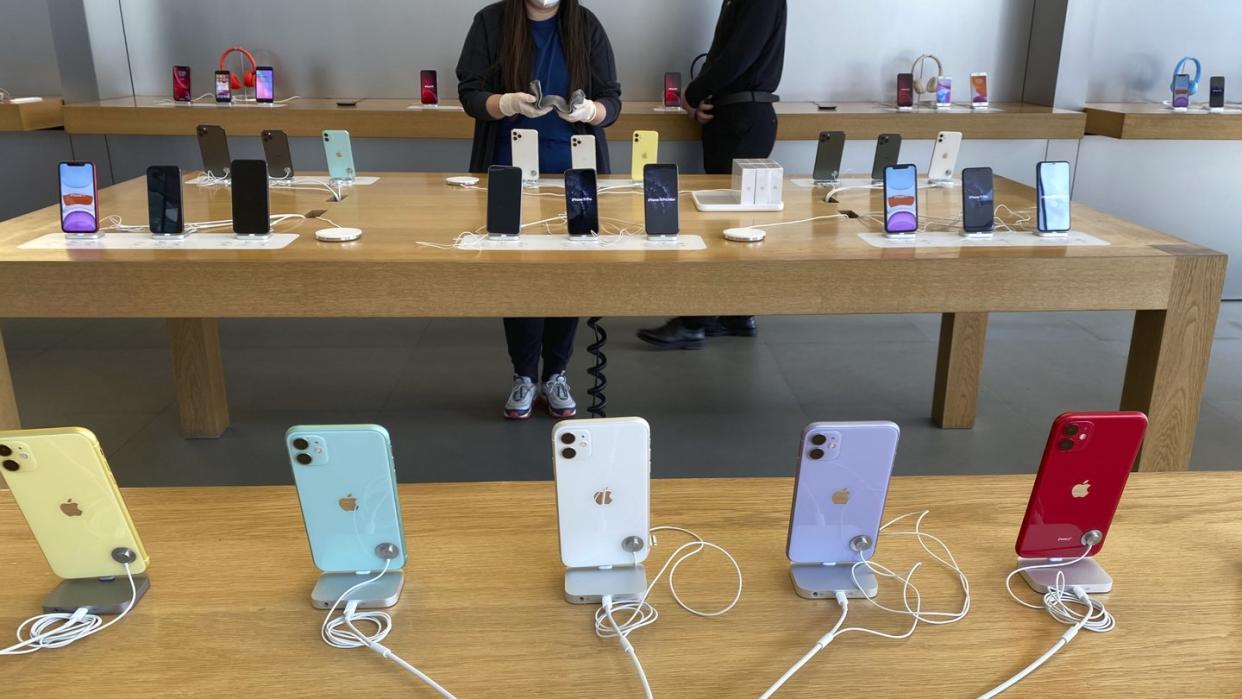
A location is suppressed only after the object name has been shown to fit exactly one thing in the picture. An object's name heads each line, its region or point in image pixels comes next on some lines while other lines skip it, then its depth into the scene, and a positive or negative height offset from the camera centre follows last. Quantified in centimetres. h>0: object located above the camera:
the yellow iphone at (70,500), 83 -40
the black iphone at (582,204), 185 -28
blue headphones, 394 -5
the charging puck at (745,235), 187 -35
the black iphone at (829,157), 262 -27
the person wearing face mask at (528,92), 246 -8
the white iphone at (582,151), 246 -24
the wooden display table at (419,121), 370 -24
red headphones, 407 -5
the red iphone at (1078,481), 88 -40
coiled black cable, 253 -83
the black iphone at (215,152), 254 -25
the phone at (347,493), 86 -40
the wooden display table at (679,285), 169 -41
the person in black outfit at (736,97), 306 -13
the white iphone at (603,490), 87 -40
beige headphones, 410 -7
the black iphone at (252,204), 182 -28
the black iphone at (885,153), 252 -25
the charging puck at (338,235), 183 -34
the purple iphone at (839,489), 88 -40
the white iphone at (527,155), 249 -25
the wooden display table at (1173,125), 371 -25
